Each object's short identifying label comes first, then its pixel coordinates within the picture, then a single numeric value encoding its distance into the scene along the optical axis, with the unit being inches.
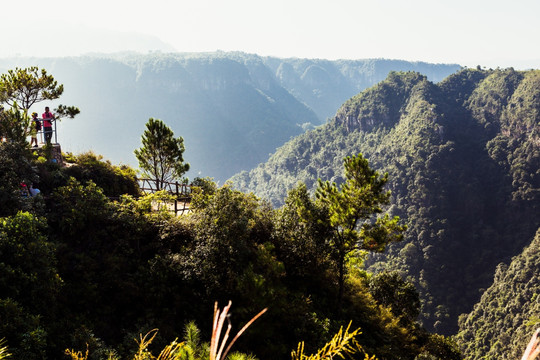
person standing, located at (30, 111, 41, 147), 710.1
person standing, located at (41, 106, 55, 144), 721.1
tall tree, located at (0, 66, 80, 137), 673.0
